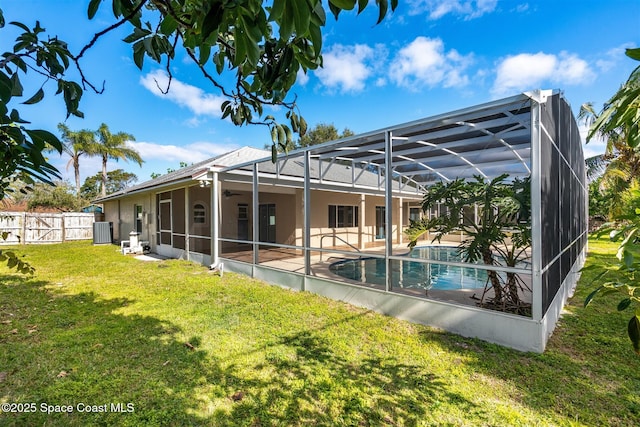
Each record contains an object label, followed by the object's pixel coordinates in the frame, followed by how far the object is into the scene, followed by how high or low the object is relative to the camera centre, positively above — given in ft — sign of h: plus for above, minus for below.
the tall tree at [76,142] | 87.92 +22.46
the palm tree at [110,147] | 91.04 +21.46
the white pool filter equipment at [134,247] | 43.52 -4.79
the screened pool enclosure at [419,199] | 13.78 -0.09
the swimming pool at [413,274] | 26.21 -6.50
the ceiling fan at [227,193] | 42.99 +3.14
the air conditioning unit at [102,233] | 56.75 -3.42
